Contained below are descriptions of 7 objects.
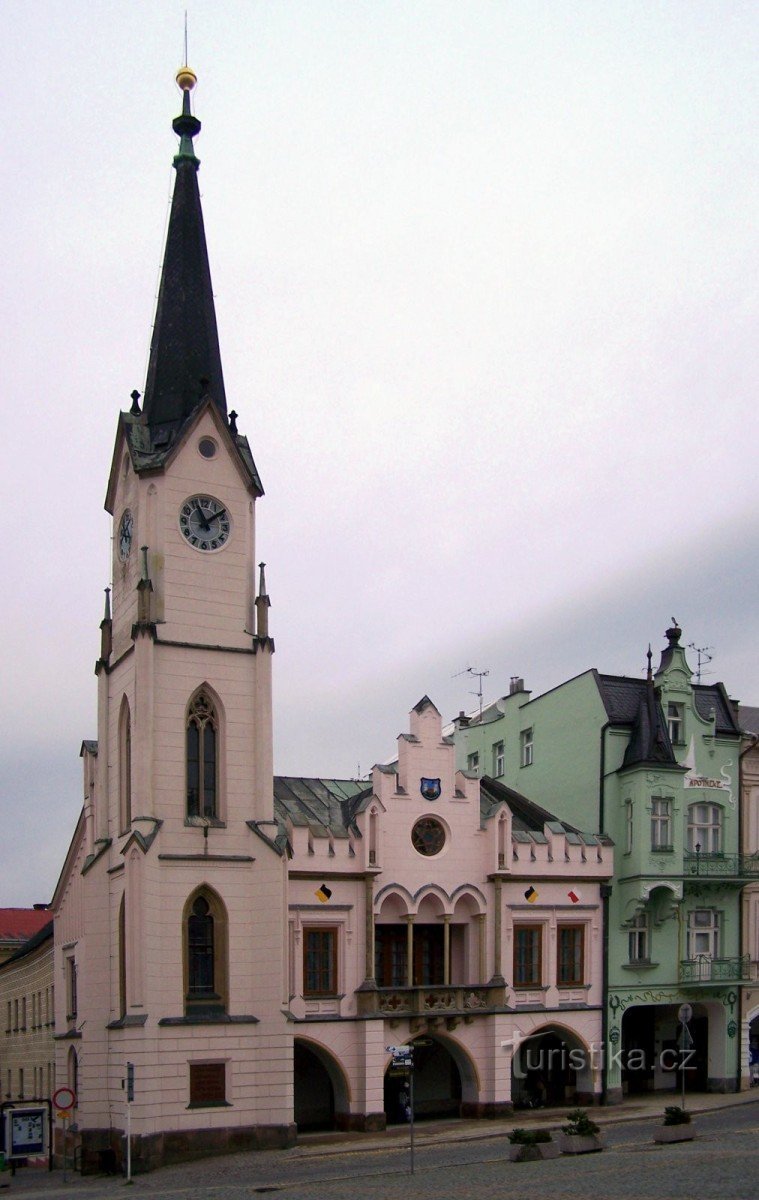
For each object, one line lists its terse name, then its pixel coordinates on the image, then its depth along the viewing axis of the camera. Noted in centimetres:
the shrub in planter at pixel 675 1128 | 3666
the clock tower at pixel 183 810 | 4253
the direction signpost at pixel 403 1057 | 3544
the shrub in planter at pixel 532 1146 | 3569
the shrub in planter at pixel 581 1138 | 3556
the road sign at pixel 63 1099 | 3944
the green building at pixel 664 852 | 5166
